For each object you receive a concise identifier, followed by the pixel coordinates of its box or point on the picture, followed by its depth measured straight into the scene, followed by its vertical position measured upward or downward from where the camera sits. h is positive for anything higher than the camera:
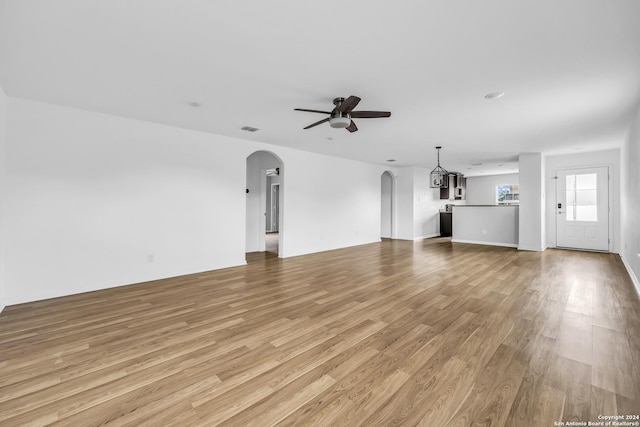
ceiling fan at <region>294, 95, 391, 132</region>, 3.19 +1.21
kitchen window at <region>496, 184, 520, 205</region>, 11.34 +0.91
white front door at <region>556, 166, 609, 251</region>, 6.53 +0.18
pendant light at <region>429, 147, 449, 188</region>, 7.38 +0.98
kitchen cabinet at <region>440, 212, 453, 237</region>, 10.36 -0.34
